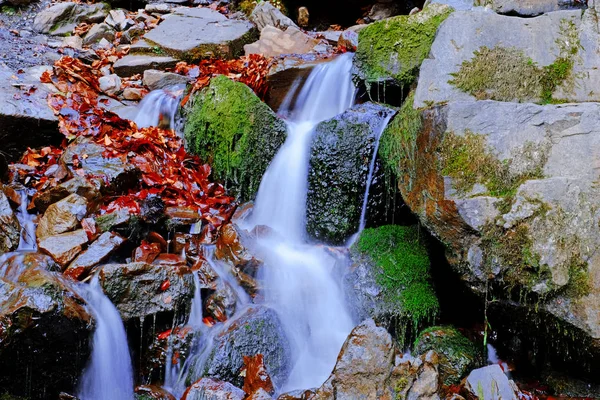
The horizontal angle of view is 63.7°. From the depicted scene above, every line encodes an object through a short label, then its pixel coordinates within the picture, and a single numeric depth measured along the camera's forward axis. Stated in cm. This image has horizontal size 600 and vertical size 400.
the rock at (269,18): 998
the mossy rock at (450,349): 394
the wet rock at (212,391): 357
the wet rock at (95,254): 443
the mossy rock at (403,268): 451
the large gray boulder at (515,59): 436
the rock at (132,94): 753
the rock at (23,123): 588
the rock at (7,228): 450
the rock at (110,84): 756
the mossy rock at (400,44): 580
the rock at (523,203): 348
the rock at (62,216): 482
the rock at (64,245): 454
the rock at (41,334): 350
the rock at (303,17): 1115
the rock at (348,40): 831
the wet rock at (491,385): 336
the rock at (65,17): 982
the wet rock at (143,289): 432
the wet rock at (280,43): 876
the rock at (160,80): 782
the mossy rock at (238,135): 608
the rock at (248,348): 404
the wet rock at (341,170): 541
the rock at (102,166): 552
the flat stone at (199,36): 877
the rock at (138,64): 821
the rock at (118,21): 987
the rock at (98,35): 946
